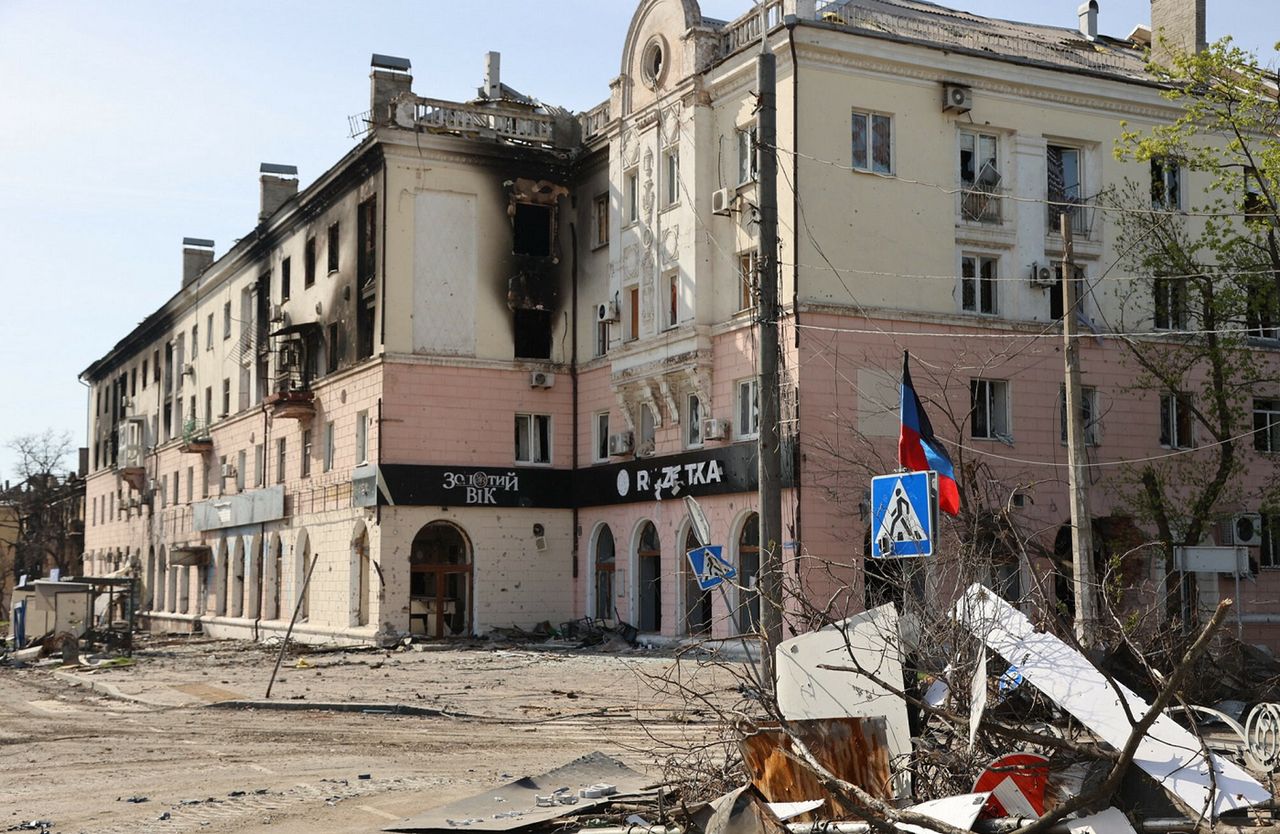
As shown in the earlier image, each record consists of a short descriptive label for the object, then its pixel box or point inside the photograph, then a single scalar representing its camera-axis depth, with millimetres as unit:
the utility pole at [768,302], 16359
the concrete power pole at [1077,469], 19250
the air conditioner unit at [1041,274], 32844
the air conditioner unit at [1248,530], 33250
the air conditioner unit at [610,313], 36656
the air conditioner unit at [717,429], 32125
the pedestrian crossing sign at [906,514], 11883
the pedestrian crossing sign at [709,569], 12430
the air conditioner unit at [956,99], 31656
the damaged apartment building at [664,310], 30734
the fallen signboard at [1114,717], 8344
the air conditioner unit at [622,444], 36500
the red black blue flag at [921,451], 18812
